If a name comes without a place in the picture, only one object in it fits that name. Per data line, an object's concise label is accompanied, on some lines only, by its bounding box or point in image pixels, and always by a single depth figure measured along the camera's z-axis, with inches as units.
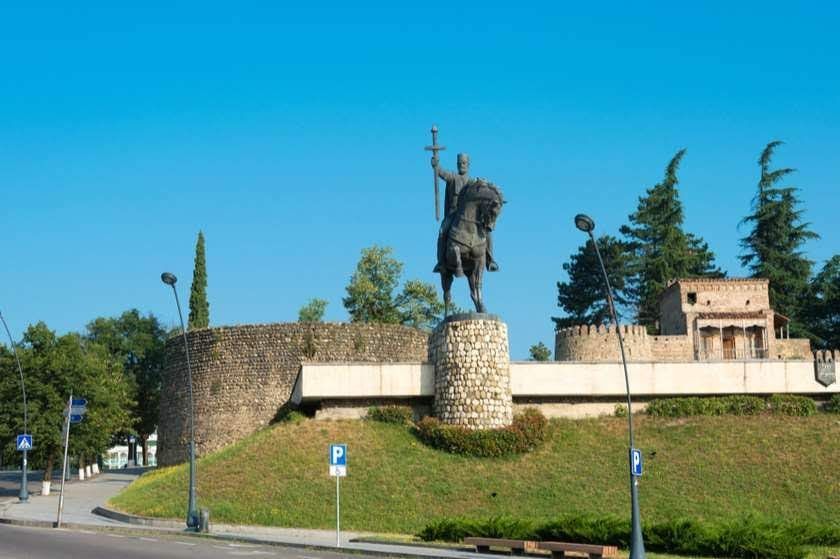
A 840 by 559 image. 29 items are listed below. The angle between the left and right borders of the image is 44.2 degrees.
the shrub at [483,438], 1439.5
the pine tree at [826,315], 2790.4
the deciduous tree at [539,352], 3774.6
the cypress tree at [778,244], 2888.8
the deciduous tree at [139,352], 2992.1
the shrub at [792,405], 1577.3
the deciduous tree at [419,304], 2802.7
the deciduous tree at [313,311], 2999.5
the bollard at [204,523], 1069.8
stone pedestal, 1466.5
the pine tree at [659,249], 3009.4
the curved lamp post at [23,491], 1609.3
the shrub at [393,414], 1544.0
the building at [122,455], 5533.5
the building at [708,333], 2466.8
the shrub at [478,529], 944.3
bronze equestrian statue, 1441.9
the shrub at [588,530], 916.6
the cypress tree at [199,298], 2778.1
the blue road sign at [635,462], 879.7
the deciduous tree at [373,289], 2790.4
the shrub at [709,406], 1579.7
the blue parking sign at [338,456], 988.6
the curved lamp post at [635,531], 786.8
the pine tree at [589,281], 3063.5
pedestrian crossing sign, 1466.5
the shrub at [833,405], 1589.6
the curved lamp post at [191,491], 1107.9
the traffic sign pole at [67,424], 1222.8
